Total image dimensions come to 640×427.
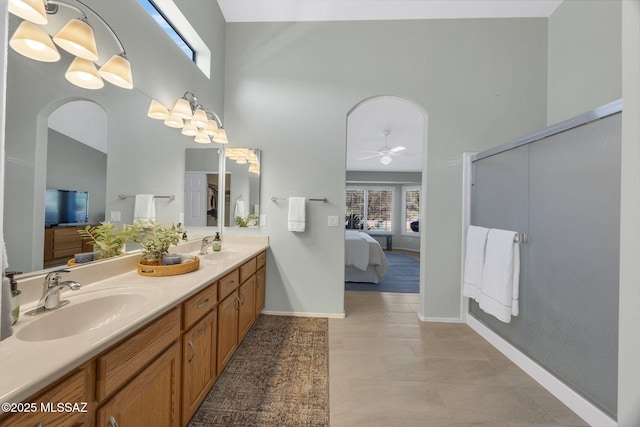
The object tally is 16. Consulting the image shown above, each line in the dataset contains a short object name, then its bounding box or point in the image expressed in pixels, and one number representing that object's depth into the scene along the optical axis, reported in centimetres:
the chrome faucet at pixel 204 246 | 235
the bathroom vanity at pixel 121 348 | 68
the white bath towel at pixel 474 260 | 235
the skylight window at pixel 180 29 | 201
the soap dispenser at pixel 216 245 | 242
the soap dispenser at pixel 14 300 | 87
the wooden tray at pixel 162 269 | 153
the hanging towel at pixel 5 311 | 79
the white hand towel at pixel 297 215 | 274
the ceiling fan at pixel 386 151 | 492
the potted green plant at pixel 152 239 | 164
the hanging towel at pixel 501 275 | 202
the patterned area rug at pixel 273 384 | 148
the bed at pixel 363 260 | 414
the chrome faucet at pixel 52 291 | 102
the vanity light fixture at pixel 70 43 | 107
